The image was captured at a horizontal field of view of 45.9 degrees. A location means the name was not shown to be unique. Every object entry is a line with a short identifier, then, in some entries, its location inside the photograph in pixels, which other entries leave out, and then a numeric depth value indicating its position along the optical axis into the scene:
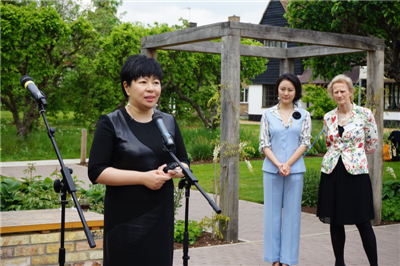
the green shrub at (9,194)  6.23
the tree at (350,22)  8.71
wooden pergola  6.15
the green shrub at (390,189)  8.82
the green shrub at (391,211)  7.75
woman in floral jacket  4.92
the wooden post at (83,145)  15.11
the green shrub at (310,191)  8.92
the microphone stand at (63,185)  2.88
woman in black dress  2.77
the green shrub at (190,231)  6.23
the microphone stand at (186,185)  2.55
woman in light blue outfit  4.94
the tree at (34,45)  15.38
